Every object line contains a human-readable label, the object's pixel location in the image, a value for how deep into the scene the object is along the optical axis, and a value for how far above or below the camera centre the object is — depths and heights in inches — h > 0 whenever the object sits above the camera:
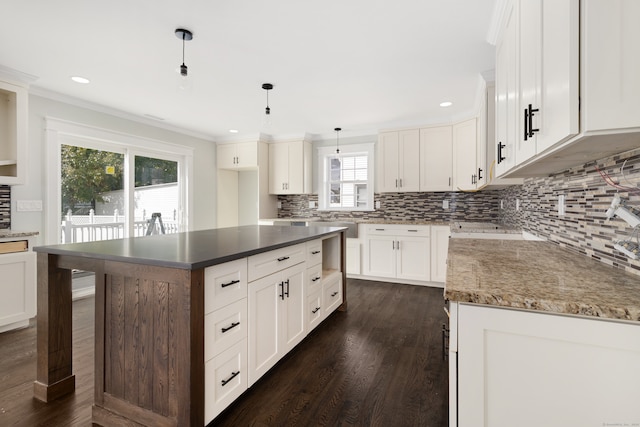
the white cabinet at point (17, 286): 103.5 -26.9
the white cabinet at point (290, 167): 210.2 +29.4
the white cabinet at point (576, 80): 30.7 +15.0
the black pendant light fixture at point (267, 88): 115.3 +49.8
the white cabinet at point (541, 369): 31.4 -17.4
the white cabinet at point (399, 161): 179.5 +29.5
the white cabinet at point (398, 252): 167.6 -23.5
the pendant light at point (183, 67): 85.7 +39.7
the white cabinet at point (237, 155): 210.7 +37.9
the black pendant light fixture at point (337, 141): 206.6 +46.5
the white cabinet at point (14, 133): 114.0 +28.4
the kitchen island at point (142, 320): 54.0 -21.7
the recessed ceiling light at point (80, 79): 117.6 +50.1
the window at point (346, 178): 203.0 +21.6
